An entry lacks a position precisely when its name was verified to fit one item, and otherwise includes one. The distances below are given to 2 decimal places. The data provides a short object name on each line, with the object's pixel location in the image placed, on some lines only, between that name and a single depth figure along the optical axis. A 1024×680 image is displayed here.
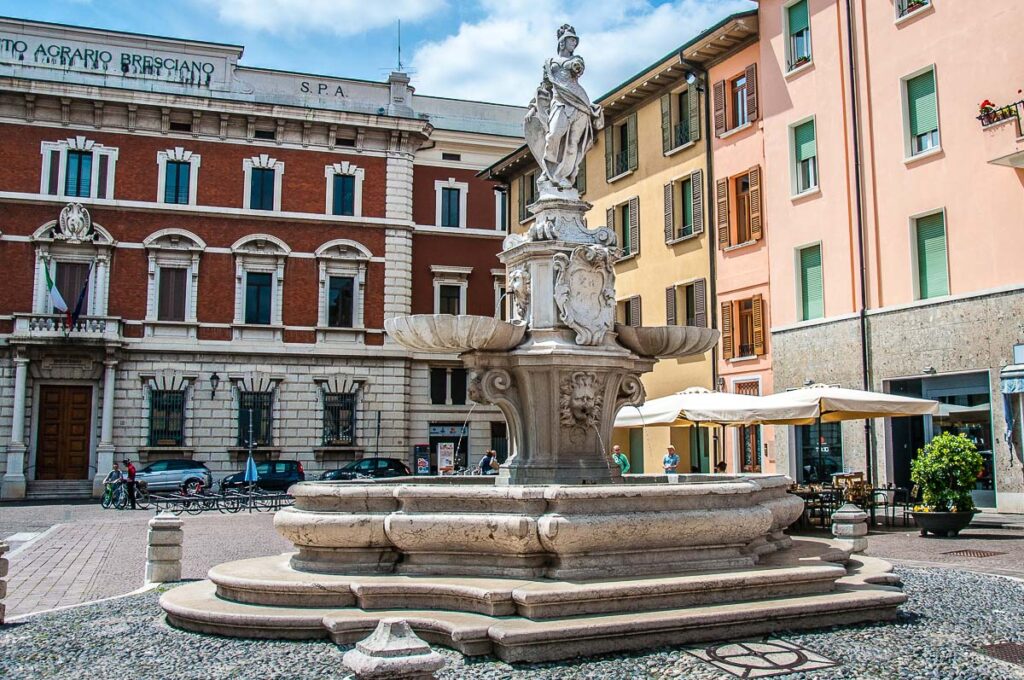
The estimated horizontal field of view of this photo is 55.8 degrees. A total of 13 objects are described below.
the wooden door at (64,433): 32.72
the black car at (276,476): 31.42
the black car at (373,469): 31.03
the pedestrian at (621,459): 19.83
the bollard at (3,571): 8.05
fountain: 6.21
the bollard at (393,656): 4.00
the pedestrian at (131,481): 26.69
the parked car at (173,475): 30.98
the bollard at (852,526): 10.03
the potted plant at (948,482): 13.76
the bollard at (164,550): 10.11
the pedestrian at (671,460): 21.58
